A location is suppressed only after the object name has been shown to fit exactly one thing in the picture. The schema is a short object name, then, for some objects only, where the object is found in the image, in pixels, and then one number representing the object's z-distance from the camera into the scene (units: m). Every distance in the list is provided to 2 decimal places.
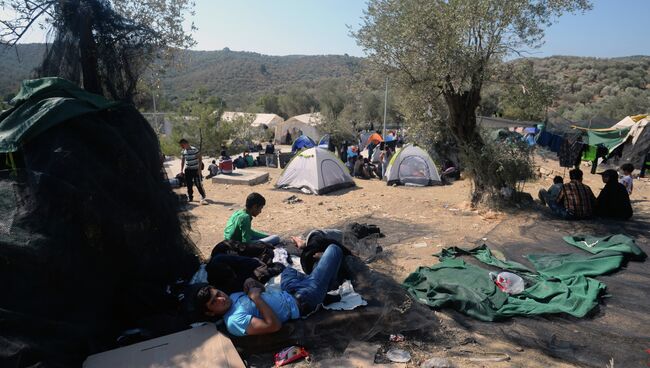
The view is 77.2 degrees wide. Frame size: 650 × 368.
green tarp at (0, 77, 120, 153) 3.24
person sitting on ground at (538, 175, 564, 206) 7.45
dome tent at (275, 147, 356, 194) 11.31
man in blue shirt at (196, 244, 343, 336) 3.27
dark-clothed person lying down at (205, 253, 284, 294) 3.89
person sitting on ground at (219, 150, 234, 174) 13.55
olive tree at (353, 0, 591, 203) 7.55
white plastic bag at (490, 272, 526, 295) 4.35
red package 3.23
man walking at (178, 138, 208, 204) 9.34
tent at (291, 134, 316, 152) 19.39
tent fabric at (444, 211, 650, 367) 3.27
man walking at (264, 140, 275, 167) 16.83
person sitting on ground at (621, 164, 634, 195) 8.95
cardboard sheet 2.97
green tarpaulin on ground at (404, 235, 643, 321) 3.97
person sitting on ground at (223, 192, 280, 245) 4.84
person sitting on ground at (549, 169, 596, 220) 6.90
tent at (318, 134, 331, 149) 19.54
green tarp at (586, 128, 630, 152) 14.42
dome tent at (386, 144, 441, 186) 12.36
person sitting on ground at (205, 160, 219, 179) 13.85
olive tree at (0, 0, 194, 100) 4.34
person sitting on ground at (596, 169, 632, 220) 6.94
